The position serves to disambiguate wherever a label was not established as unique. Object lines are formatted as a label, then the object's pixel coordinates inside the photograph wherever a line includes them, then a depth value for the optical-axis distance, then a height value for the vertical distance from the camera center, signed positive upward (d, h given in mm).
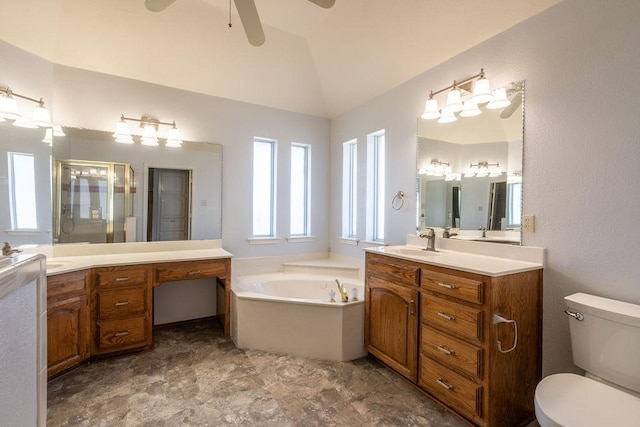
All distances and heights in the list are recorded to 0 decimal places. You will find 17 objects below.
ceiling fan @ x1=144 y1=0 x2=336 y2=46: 1616 +1107
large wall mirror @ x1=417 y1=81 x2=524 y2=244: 2010 +305
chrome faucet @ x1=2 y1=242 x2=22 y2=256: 2000 -292
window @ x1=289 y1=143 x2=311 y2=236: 3834 +277
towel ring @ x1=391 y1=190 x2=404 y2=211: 2859 +101
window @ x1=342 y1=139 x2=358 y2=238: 3666 +262
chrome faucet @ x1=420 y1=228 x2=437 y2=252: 2455 -253
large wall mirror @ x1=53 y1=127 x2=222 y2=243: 2678 +188
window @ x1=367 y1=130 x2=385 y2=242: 3321 +265
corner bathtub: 2455 -1001
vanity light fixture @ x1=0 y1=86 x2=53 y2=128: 2145 +737
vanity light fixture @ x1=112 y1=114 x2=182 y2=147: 2798 +738
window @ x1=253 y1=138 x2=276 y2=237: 3619 +273
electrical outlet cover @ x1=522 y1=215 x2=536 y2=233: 1900 -80
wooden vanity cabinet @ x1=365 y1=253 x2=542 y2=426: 1603 -775
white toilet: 1222 -778
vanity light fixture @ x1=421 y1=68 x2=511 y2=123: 2004 +800
